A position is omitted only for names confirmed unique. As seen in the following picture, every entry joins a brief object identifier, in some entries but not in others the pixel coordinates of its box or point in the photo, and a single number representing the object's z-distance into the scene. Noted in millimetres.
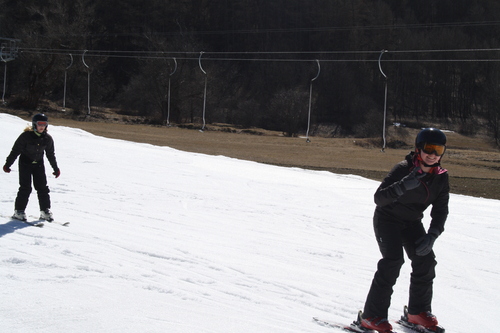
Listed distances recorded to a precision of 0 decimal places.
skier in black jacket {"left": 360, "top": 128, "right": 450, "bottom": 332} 4340
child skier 7859
